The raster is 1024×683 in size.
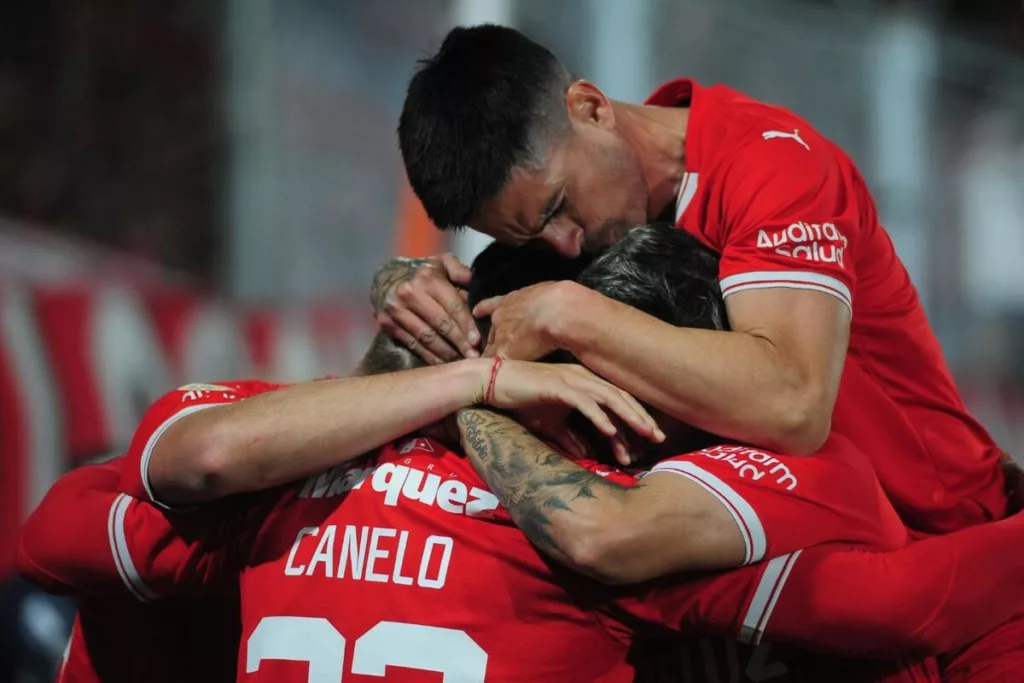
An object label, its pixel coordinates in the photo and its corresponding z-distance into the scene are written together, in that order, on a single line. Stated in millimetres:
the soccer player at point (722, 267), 10076
